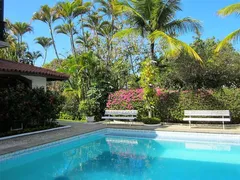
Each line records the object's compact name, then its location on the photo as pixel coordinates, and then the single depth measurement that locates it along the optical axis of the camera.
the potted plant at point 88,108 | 16.00
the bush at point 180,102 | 13.37
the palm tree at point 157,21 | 14.19
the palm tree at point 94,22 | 21.33
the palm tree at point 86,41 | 22.39
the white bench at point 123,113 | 14.38
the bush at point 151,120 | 14.10
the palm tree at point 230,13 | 12.73
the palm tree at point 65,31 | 20.45
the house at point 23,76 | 10.29
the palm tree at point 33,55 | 34.52
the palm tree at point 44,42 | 34.62
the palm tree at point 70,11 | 18.06
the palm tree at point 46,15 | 21.84
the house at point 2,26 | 10.50
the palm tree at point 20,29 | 27.62
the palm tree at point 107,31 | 21.50
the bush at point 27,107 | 10.35
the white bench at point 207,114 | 12.37
